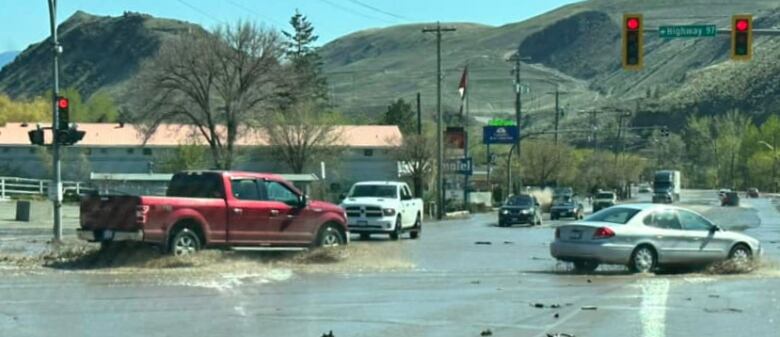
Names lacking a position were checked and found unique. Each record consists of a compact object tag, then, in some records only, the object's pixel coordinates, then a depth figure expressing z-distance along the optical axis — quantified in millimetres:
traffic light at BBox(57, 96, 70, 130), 32781
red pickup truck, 22531
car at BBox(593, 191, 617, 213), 79900
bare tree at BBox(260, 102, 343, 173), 89500
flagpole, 83950
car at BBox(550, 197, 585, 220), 70625
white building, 93312
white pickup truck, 36375
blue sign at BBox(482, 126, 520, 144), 90250
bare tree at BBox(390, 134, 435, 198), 86250
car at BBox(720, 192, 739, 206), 92500
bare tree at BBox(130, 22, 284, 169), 75312
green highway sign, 32688
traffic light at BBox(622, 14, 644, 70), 31562
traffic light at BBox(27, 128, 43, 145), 32428
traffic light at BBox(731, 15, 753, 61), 31516
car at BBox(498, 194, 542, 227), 58344
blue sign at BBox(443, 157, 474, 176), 77125
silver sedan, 22484
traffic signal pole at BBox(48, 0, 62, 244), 32250
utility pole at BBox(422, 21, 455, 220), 65625
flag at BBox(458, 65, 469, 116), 76925
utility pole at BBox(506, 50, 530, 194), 89444
